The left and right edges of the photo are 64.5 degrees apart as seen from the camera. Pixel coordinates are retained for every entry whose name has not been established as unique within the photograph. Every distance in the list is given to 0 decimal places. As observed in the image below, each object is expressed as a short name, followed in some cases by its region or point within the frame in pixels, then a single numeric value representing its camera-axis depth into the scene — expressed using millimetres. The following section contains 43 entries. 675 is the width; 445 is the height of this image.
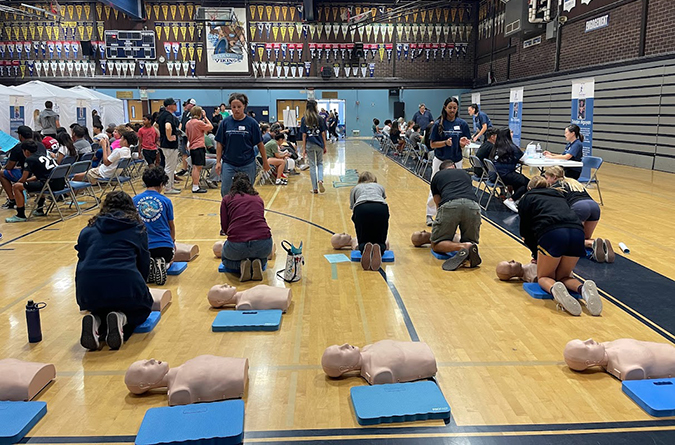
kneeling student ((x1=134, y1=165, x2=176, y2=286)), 5023
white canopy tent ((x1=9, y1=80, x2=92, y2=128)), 16016
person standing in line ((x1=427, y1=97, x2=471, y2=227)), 7082
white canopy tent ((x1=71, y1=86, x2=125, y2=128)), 19186
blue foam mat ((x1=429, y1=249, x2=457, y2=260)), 5872
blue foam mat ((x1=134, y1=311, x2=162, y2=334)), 3971
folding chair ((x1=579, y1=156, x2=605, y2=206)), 8594
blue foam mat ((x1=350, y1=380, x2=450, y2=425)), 2789
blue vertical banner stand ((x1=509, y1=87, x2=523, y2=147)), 14605
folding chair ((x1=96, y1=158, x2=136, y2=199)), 9305
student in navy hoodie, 3613
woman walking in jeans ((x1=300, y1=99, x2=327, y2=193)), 9336
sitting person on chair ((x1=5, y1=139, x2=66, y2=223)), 7742
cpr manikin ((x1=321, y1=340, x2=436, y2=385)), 3168
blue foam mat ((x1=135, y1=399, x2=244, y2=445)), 2561
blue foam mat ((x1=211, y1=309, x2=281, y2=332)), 3992
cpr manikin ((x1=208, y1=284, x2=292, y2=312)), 4355
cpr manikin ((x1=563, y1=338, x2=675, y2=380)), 3191
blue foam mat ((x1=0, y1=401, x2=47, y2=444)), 2629
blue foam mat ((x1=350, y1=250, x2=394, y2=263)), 5750
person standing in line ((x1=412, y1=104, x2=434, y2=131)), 14804
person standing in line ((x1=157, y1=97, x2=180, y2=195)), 9867
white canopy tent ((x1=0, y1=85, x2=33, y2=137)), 14289
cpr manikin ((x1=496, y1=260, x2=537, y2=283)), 5012
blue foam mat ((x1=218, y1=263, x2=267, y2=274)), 5324
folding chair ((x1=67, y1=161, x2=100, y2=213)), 8138
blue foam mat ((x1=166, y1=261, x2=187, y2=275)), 5402
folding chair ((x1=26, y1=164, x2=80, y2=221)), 7715
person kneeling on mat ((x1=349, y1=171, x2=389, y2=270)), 5414
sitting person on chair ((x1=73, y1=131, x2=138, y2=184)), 9273
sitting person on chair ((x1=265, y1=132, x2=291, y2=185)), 11648
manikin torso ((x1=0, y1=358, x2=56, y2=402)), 2973
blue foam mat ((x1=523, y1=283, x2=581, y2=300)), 4579
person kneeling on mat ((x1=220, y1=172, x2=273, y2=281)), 5062
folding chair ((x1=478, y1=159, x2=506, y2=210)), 8191
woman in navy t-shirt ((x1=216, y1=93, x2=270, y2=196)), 6457
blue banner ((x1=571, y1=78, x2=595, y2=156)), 11430
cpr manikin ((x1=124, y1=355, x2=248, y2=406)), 2943
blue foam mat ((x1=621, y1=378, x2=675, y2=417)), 2803
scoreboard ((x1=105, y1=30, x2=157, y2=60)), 24281
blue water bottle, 3771
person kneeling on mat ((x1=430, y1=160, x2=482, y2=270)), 5477
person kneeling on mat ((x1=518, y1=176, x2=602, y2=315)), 4227
